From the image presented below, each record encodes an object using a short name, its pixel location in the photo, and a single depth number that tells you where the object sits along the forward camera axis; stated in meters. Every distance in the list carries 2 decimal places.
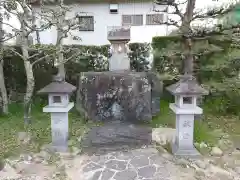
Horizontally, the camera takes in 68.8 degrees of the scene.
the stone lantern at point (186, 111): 3.69
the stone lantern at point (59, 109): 3.88
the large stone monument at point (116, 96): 5.02
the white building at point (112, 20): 9.84
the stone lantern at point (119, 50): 5.78
